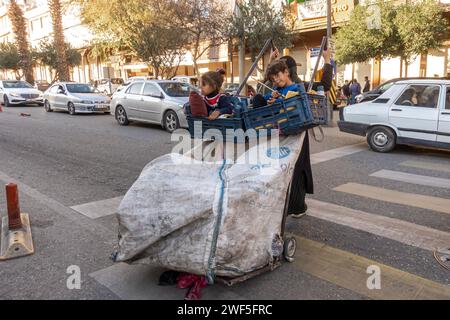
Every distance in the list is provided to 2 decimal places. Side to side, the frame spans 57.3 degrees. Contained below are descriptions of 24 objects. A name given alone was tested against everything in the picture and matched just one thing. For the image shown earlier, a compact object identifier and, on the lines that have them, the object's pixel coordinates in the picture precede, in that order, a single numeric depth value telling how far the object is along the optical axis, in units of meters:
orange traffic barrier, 4.20
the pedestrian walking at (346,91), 19.00
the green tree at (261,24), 21.77
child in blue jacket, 3.72
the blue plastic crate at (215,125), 3.68
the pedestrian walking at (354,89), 17.88
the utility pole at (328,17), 14.88
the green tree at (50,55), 36.06
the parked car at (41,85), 35.31
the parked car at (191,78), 22.77
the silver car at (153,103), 11.84
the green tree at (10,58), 40.09
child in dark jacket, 3.75
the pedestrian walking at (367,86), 18.85
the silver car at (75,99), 17.12
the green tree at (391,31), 15.48
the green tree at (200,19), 21.69
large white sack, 2.86
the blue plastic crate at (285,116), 3.40
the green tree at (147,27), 21.64
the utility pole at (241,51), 22.67
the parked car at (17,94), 21.20
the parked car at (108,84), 29.02
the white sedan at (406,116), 7.95
